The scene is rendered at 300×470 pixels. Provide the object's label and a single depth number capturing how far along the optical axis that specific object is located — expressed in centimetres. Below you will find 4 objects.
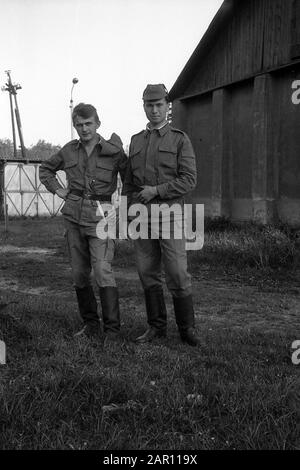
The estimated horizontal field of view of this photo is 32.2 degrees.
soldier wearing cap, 425
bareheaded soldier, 434
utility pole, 3928
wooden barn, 1054
